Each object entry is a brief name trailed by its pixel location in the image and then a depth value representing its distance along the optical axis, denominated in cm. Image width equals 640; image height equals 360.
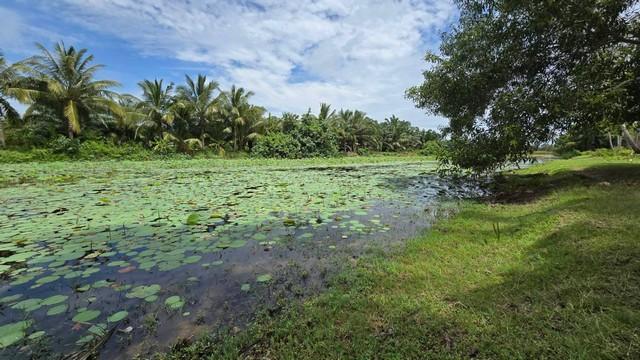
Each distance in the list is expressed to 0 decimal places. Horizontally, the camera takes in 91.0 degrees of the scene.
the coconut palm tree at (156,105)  2697
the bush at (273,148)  2978
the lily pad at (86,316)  288
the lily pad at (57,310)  297
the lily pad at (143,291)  336
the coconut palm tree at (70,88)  2095
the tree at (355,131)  4369
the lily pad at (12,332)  253
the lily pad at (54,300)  312
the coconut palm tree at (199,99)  2798
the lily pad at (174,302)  318
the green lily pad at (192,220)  583
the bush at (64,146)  2158
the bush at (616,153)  1711
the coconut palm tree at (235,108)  2977
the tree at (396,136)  5175
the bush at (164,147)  2558
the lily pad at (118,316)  291
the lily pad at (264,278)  377
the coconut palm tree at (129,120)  2578
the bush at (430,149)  1091
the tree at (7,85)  1906
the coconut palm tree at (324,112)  3925
